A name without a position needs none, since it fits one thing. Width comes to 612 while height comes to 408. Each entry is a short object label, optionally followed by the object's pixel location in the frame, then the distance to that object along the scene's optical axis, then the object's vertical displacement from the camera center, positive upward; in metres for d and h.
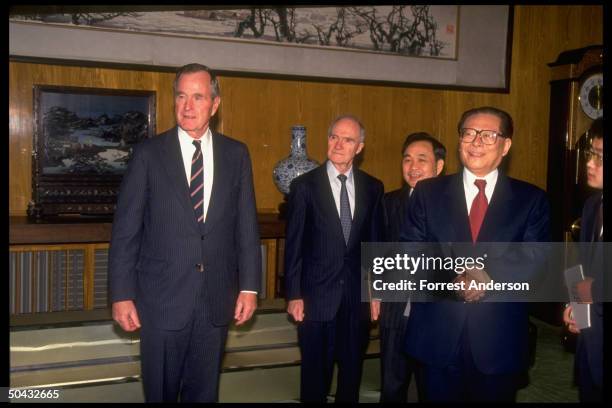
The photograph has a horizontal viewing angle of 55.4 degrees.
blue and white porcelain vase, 4.06 +0.12
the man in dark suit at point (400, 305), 2.55 -0.54
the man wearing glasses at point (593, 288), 1.63 -0.30
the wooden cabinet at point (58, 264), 3.53 -0.55
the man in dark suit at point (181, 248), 2.03 -0.25
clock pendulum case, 4.32 +0.46
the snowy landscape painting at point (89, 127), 3.85 +0.34
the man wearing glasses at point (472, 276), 1.90 -0.31
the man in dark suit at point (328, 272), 2.44 -0.39
